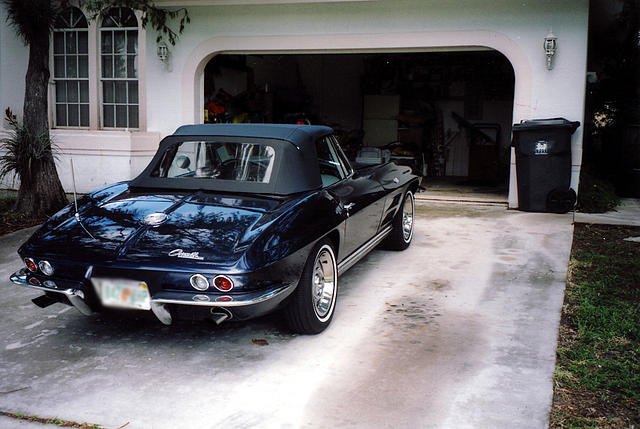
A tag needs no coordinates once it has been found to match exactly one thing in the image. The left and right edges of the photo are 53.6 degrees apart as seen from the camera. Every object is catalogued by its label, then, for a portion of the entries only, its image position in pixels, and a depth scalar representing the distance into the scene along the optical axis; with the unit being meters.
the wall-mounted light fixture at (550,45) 9.02
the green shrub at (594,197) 9.42
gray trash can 8.85
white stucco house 9.30
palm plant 8.23
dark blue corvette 3.65
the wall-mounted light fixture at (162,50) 10.69
